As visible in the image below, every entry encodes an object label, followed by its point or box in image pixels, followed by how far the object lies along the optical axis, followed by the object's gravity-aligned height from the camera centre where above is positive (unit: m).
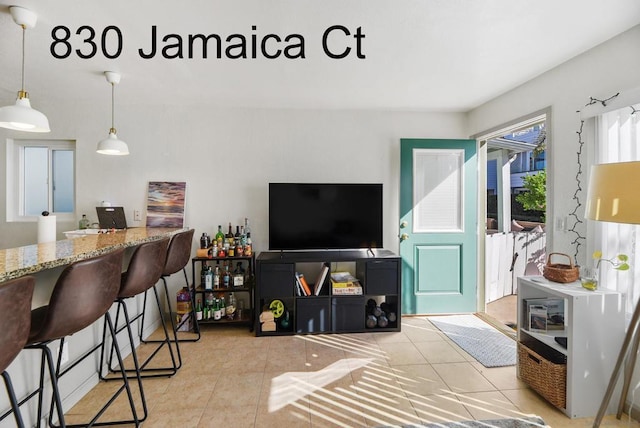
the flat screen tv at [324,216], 3.09 -0.05
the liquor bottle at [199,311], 3.02 -1.00
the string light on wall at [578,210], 2.16 +0.01
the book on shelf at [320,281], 2.97 -0.68
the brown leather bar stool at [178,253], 2.28 -0.33
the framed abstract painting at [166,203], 3.21 +0.09
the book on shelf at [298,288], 2.95 -0.74
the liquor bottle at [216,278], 3.02 -0.66
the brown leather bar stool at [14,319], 0.87 -0.32
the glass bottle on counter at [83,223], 3.15 -0.13
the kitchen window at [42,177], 3.28 +0.37
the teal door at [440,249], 3.36 -0.42
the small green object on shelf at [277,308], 3.00 -0.95
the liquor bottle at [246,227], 3.23 -0.17
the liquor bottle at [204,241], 3.07 -0.30
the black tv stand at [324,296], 2.91 -0.82
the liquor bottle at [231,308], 3.08 -0.98
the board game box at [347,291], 2.97 -0.77
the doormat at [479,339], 2.47 -1.17
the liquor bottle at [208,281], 2.98 -0.68
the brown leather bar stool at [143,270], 1.75 -0.36
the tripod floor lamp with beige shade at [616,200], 1.43 +0.06
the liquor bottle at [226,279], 3.06 -0.68
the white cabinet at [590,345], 1.78 -0.78
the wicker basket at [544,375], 1.83 -1.04
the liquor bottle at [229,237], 3.14 -0.27
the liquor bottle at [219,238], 3.09 -0.27
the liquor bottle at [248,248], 3.08 -0.37
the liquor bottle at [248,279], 3.06 -0.69
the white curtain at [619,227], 1.89 -0.10
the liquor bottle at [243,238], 3.13 -0.28
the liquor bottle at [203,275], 3.01 -0.64
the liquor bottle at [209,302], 3.03 -0.92
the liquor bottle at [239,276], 3.01 -0.64
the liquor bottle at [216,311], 3.02 -0.99
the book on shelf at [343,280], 3.00 -0.69
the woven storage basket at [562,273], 1.98 -0.40
